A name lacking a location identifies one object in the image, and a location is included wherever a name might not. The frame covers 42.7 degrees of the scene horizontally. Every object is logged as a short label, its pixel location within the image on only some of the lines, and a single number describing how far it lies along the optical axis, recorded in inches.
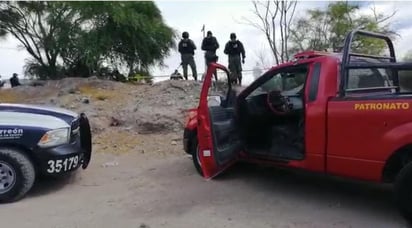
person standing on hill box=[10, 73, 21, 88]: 846.5
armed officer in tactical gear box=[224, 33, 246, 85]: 619.0
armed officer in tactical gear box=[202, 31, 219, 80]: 607.5
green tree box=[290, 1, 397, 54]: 1274.6
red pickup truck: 200.5
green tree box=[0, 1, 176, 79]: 806.5
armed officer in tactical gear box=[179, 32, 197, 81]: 625.6
